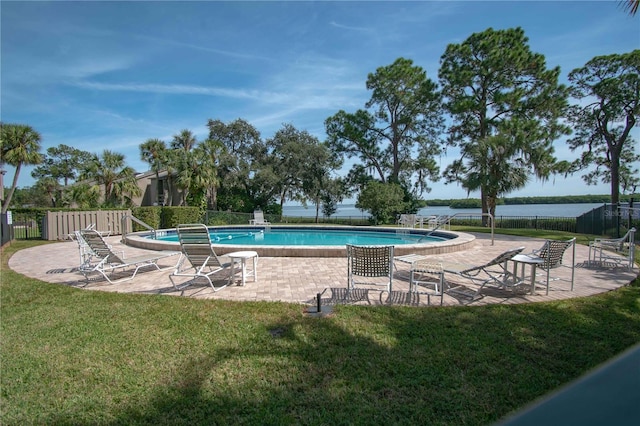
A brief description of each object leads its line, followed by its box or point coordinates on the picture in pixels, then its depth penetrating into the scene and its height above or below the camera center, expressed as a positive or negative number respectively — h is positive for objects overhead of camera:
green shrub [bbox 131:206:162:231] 19.31 -0.58
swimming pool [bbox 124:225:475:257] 9.84 -1.51
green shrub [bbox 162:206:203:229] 20.64 -0.66
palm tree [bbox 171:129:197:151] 29.06 +5.90
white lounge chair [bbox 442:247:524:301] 5.76 -1.27
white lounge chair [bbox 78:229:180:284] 6.98 -1.15
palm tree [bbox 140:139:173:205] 26.78 +4.34
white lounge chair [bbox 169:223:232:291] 6.34 -0.90
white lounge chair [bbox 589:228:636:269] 7.64 -1.22
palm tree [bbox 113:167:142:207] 24.21 +1.40
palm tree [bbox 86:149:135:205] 23.77 +2.54
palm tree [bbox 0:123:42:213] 19.50 +3.76
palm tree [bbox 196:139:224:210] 25.45 +3.50
